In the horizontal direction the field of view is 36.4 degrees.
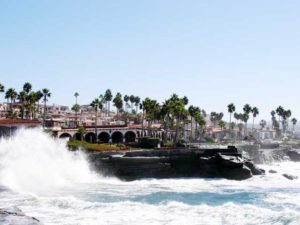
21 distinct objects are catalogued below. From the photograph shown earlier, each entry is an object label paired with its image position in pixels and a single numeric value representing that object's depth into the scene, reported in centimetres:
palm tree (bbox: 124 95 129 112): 13200
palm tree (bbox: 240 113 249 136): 13690
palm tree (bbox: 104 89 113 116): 12569
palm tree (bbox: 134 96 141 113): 13638
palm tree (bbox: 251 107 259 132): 13050
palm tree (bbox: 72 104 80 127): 11600
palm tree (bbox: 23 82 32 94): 9154
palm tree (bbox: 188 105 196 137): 10069
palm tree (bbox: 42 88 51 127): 9562
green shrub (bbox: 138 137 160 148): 7396
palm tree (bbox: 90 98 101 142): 9138
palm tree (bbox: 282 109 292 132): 13625
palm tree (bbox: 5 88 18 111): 8900
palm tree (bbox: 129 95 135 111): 13651
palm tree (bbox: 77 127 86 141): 7981
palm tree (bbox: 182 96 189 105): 10428
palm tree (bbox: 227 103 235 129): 12025
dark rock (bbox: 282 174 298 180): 5518
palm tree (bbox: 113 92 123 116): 11482
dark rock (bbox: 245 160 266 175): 5746
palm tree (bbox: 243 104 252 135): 12950
